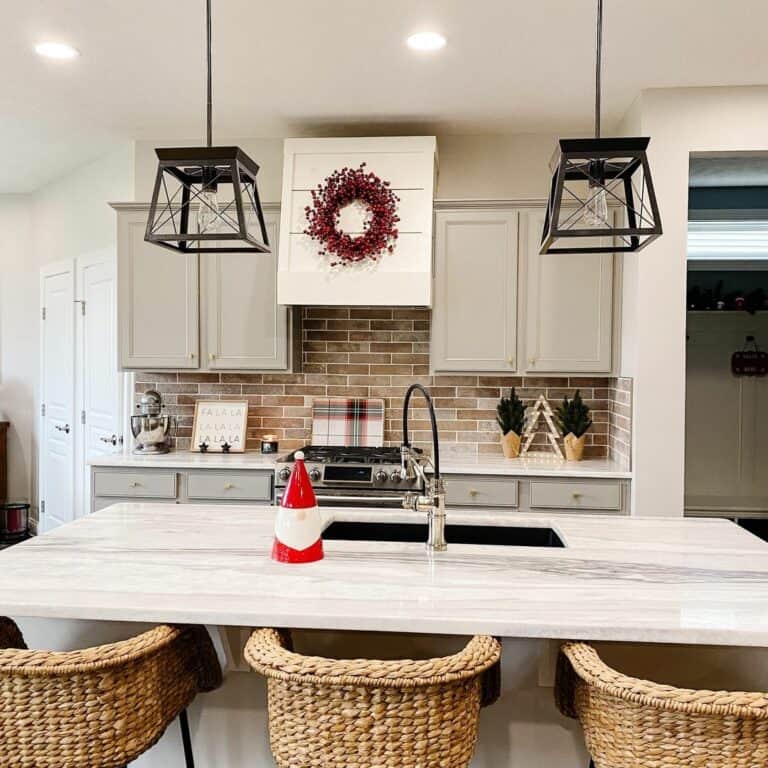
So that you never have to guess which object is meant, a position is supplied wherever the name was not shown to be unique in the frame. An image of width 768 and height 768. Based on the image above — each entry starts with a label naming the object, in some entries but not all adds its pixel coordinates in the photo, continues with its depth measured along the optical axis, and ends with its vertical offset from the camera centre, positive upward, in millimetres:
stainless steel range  3695 -600
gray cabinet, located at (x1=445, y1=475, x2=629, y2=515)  3768 -670
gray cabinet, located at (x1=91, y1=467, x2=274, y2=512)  3908 -668
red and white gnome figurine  1960 -439
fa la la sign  4371 -383
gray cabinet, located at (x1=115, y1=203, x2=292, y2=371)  4152 +302
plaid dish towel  4387 -357
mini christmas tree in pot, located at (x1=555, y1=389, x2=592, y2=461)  4133 -350
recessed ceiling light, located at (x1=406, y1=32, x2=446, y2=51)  3027 +1350
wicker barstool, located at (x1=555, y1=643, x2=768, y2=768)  1332 -670
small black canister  5676 -1261
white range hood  3881 +722
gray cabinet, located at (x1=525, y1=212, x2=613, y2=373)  3967 +298
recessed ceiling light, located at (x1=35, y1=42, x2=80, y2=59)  3156 +1351
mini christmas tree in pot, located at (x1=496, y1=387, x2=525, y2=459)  4145 -342
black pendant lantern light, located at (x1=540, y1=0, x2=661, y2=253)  1943 +528
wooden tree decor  4242 -358
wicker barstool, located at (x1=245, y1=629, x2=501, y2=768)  1408 -676
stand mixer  4195 -373
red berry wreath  3893 +774
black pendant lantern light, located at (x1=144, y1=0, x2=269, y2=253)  2064 +541
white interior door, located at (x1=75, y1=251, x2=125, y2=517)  4863 -64
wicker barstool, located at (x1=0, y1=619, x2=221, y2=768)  1479 -708
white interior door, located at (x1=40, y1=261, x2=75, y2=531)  5391 -268
